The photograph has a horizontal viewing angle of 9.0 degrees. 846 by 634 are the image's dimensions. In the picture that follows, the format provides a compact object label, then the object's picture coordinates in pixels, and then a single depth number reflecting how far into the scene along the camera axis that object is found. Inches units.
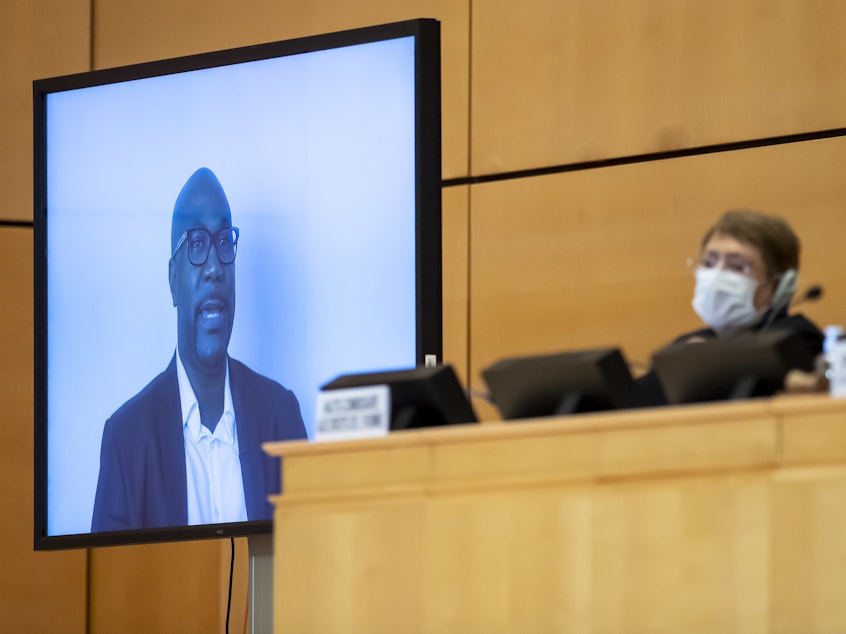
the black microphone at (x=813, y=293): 328.6
